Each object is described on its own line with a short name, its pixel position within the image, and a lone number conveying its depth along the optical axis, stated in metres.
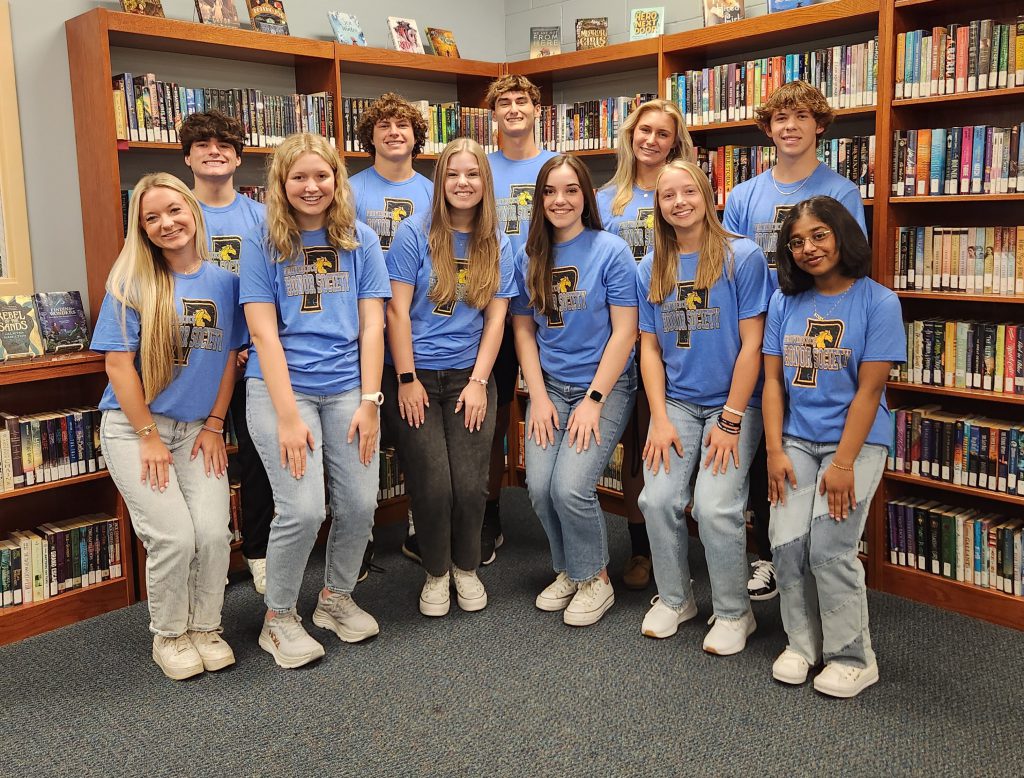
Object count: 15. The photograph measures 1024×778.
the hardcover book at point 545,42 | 4.46
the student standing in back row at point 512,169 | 3.38
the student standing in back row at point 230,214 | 3.11
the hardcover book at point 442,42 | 4.42
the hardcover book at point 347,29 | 4.05
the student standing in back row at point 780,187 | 2.94
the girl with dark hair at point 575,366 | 2.96
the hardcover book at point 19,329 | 3.04
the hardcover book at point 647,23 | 4.05
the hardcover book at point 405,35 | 4.24
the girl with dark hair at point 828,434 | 2.48
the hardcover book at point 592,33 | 4.27
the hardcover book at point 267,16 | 3.74
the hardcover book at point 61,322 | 3.15
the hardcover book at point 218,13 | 3.56
